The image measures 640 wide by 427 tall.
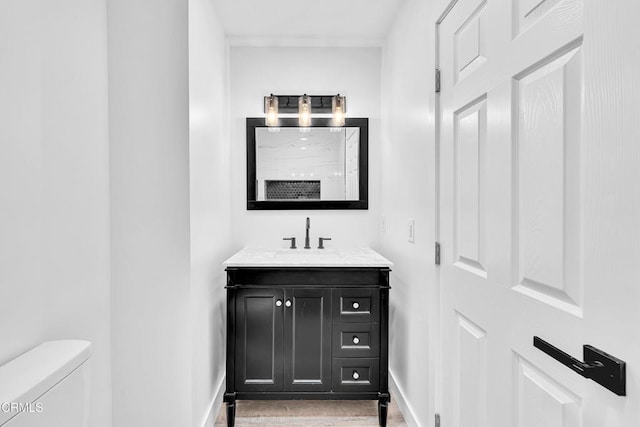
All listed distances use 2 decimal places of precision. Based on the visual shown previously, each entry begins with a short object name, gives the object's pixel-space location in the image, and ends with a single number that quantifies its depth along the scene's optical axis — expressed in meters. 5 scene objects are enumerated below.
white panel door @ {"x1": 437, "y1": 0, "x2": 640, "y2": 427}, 0.78
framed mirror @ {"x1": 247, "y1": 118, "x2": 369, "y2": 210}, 2.86
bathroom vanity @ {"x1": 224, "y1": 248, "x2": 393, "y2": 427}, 2.14
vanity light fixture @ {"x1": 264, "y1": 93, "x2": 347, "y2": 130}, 2.78
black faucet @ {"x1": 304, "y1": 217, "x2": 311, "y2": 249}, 2.76
